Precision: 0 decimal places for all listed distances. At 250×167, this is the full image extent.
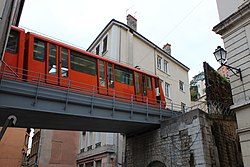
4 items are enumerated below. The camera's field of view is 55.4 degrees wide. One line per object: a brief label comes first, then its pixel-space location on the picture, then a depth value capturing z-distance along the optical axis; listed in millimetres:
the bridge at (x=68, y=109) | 7980
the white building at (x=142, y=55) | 17953
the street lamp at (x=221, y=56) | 7701
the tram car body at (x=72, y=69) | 8844
